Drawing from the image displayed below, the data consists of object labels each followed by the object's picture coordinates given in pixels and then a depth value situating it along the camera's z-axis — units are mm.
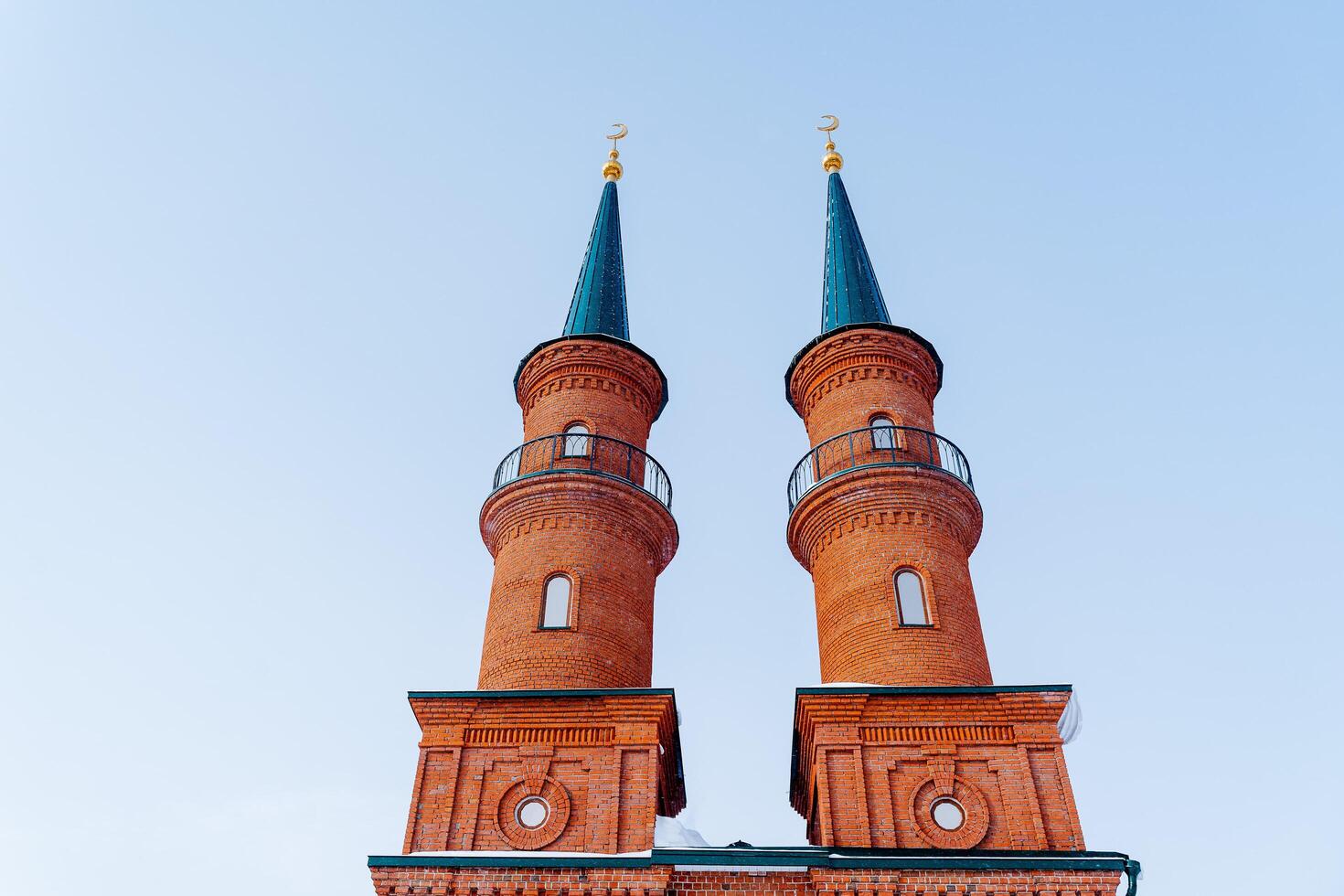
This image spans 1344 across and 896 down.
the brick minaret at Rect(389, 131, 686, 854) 14352
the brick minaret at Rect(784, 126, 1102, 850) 14289
